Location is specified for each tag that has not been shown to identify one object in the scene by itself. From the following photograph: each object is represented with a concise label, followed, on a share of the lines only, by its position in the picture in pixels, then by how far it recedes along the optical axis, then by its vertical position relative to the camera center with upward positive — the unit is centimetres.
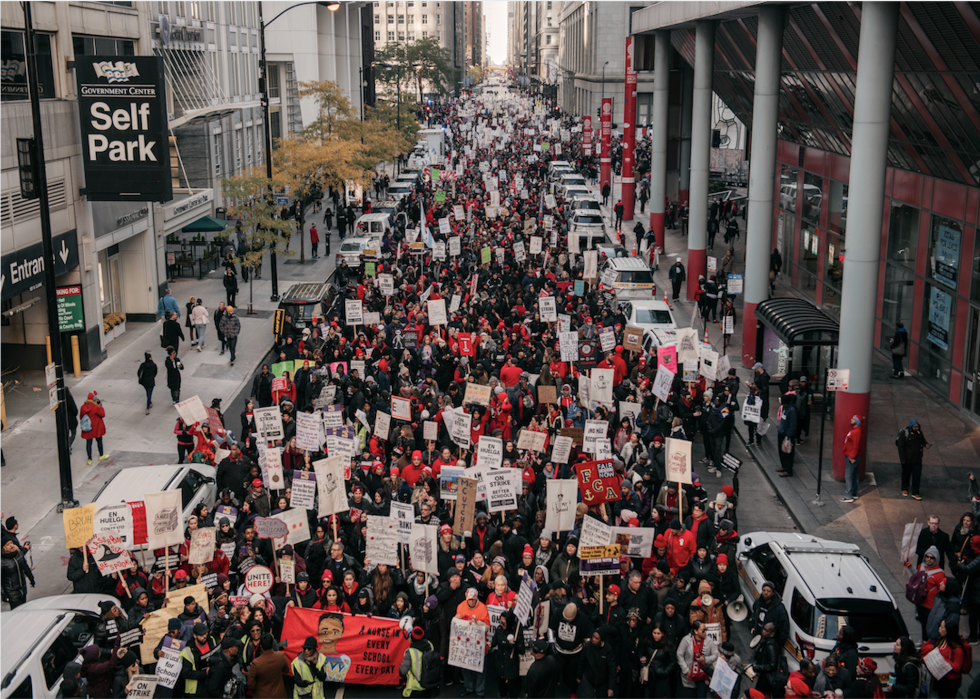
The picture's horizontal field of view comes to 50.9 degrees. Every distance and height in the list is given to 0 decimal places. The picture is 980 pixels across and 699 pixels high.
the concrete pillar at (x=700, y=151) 3634 -98
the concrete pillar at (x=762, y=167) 2770 -121
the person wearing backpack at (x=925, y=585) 1373 -611
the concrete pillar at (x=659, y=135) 4762 -55
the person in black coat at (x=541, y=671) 1159 -605
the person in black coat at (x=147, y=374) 2402 -565
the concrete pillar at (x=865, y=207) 1975 -166
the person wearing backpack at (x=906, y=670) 1162 -608
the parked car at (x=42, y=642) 1127 -585
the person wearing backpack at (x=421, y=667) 1228 -637
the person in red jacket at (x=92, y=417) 2111 -584
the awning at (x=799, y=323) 2367 -464
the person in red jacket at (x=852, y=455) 1952 -620
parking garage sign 2652 -2
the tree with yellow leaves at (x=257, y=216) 3728 -331
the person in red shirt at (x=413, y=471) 1664 -549
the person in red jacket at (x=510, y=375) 2159 -514
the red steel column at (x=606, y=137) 6372 -82
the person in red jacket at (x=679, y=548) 1442 -584
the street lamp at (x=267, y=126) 3540 -2
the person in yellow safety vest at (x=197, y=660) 1175 -608
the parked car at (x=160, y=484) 1669 -579
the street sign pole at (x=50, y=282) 1748 -269
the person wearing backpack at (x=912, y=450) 1891 -593
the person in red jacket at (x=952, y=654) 1189 -605
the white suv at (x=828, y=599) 1246 -582
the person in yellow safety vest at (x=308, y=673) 1171 -612
